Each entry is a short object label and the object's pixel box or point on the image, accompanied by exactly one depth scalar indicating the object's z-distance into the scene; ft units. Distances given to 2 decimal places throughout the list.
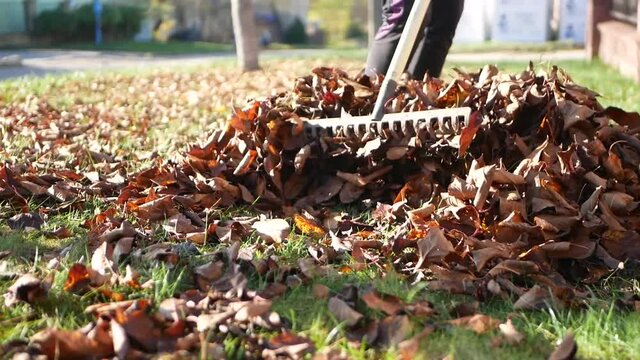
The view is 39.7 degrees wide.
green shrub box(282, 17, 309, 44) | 99.30
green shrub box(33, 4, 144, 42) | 83.71
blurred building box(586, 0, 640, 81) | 31.73
